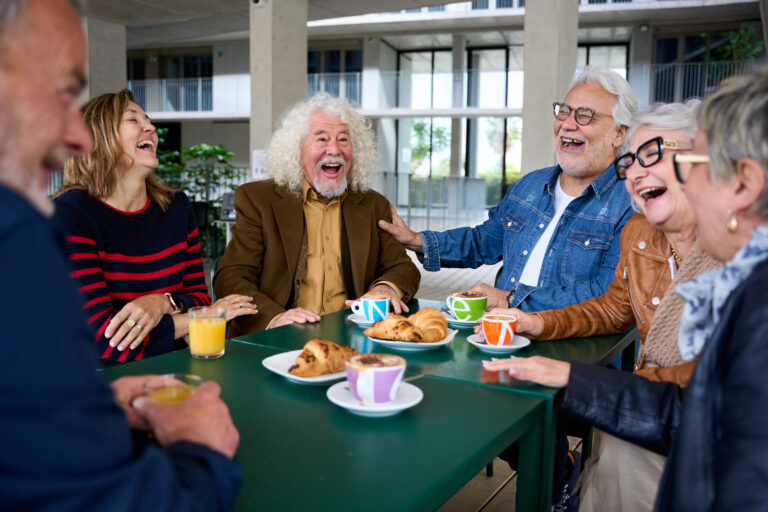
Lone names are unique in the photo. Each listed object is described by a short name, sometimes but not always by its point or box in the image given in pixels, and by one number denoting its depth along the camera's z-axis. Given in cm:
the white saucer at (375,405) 113
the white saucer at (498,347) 163
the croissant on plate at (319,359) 133
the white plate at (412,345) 167
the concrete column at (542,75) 612
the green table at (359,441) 89
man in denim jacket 242
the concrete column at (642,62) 1627
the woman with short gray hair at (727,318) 80
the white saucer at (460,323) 196
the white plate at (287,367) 132
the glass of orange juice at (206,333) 152
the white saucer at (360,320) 195
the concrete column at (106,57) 1006
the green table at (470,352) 136
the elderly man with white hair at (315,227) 255
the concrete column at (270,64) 682
